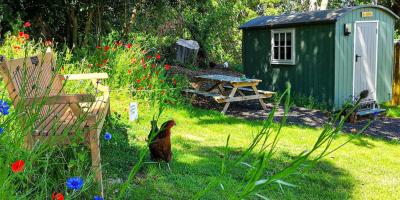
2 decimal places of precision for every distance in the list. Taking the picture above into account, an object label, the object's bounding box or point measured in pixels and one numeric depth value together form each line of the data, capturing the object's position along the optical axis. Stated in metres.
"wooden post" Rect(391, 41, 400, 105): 10.13
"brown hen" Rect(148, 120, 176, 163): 4.10
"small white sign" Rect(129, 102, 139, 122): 4.89
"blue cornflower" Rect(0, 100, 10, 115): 1.72
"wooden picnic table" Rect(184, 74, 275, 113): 8.02
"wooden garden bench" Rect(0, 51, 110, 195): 2.85
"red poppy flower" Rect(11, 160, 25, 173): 1.16
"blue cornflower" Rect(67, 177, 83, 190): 1.48
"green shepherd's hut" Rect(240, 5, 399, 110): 9.23
